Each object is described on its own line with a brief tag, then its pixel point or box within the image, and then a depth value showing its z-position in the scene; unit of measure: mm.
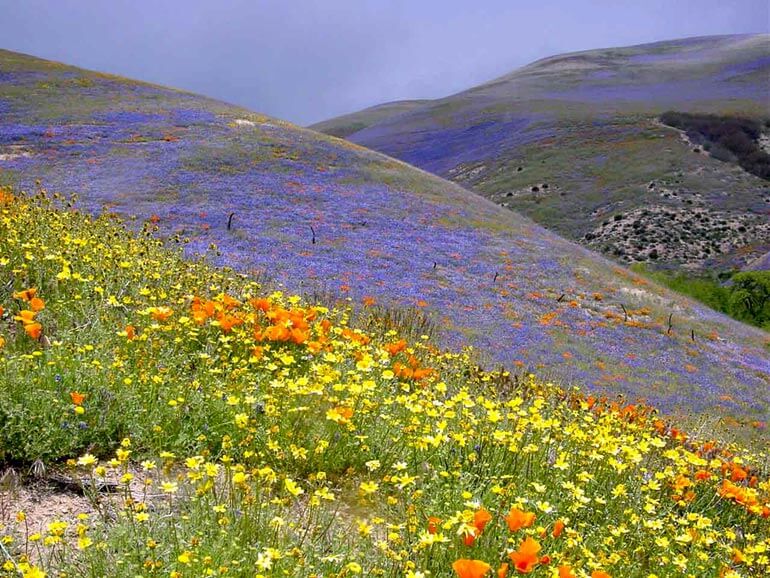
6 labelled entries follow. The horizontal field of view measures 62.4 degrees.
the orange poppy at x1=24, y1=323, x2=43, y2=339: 3893
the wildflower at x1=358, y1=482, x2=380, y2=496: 3068
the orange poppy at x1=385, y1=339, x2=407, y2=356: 6091
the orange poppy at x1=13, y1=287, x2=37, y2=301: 4343
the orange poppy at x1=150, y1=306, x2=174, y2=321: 4812
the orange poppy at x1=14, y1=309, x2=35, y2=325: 3993
